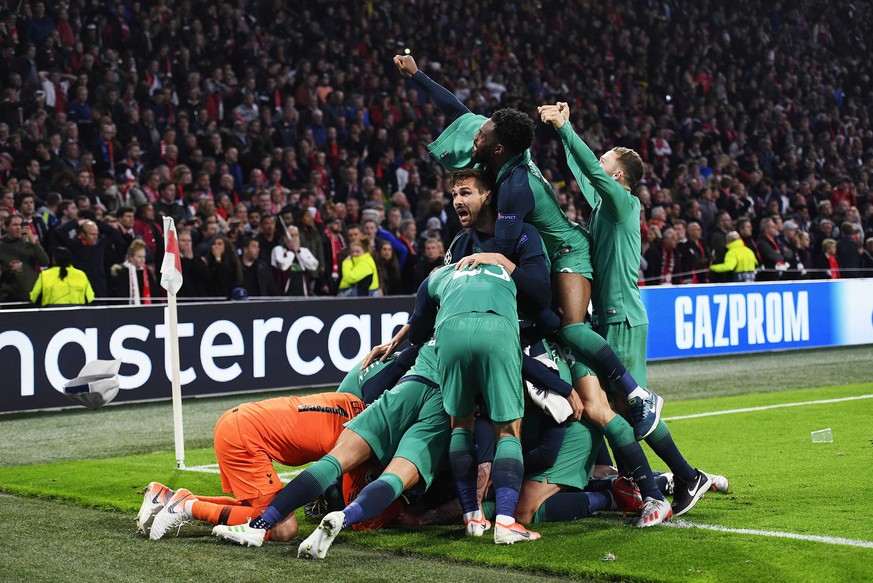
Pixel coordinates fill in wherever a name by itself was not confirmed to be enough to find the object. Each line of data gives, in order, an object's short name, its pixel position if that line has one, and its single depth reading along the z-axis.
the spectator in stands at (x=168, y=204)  15.24
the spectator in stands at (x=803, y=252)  20.91
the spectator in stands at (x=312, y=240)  15.59
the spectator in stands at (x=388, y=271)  15.55
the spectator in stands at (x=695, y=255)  18.75
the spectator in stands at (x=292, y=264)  15.12
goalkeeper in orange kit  6.00
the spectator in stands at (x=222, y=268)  14.12
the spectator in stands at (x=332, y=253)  15.74
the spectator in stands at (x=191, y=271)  13.94
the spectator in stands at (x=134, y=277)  13.43
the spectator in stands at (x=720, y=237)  19.19
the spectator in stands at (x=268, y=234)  15.18
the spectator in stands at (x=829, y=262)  20.11
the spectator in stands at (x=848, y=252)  20.47
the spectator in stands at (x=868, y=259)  20.80
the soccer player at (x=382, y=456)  5.53
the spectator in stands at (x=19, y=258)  12.93
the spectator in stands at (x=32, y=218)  13.84
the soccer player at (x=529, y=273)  6.09
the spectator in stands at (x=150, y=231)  14.38
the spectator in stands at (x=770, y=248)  19.89
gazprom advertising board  16.16
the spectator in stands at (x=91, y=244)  13.40
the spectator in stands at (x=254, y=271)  14.52
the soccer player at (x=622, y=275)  6.46
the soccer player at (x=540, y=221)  6.11
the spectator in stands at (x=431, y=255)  15.38
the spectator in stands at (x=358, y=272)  15.05
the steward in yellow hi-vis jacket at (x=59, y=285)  12.68
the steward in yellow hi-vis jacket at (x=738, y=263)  18.30
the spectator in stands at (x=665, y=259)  18.67
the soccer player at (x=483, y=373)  5.77
